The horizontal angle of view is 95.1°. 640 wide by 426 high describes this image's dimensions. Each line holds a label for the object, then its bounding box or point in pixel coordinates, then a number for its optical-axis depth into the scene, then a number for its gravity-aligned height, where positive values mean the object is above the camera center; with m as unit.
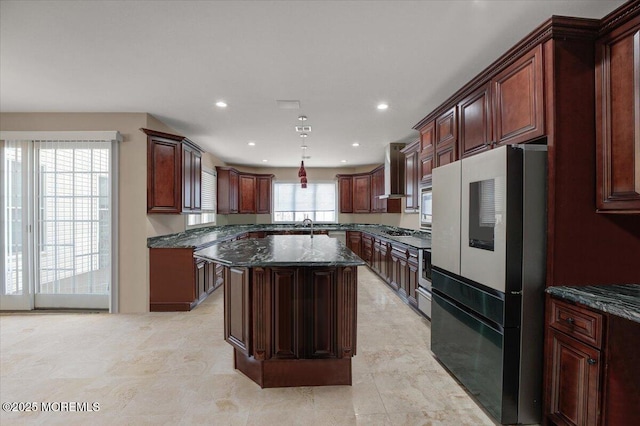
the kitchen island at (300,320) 2.21 -0.83
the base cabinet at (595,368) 1.44 -0.80
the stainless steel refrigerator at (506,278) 1.76 -0.42
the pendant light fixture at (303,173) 4.60 +0.61
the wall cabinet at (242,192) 6.87 +0.48
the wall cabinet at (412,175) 4.36 +0.57
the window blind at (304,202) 8.20 +0.26
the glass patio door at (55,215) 3.77 -0.06
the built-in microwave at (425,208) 3.77 +0.05
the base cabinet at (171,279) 3.89 -0.91
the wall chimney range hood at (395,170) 5.40 +0.77
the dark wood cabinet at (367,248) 6.29 -0.82
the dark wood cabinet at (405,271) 3.80 -0.85
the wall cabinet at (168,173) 3.84 +0.52
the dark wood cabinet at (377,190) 6.71 +0.50
